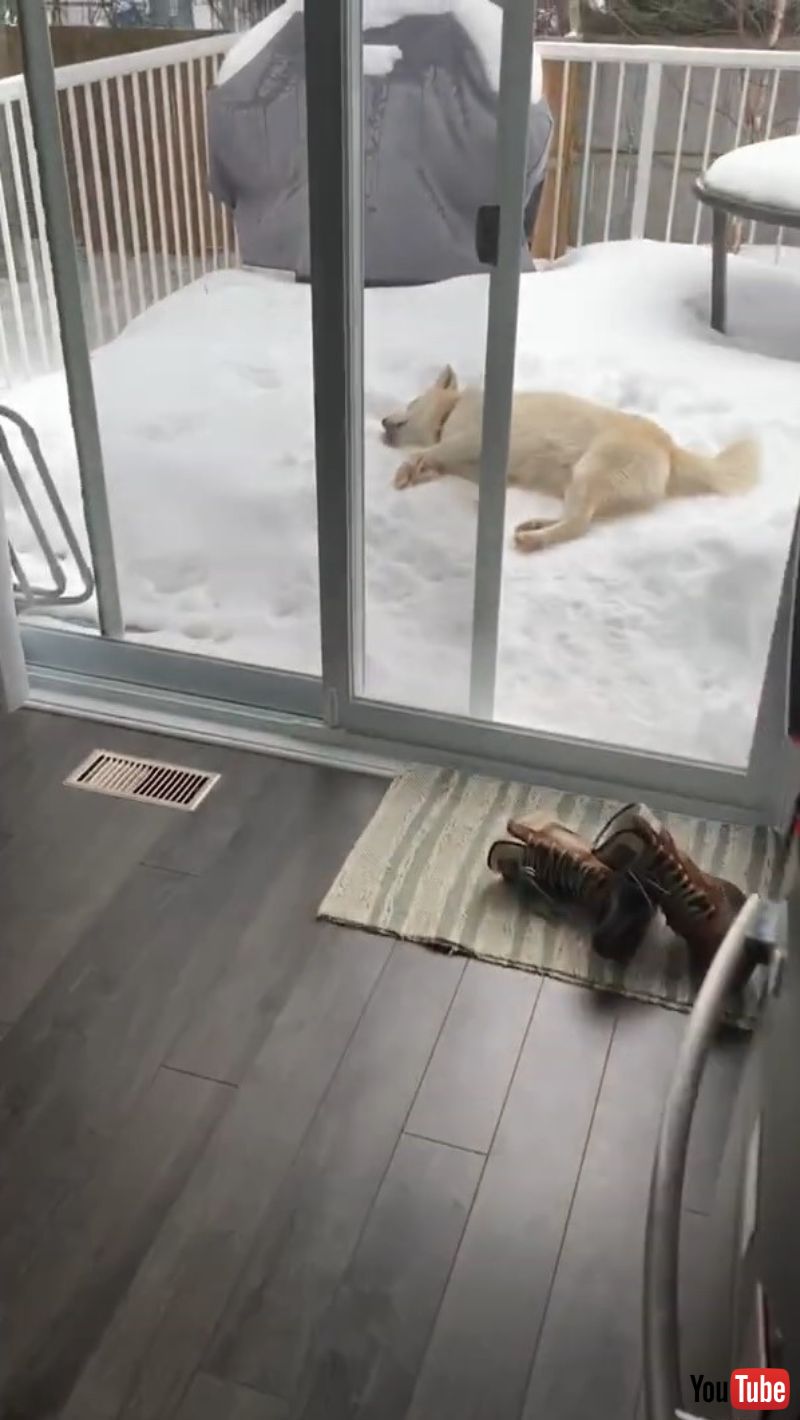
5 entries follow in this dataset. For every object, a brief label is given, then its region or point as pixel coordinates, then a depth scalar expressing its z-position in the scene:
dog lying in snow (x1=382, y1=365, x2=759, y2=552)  2.76
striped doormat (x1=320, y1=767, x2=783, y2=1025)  1.80
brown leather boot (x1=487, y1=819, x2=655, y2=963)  1.80
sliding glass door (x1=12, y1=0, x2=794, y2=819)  1.87
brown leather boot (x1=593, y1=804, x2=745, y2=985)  1.77
